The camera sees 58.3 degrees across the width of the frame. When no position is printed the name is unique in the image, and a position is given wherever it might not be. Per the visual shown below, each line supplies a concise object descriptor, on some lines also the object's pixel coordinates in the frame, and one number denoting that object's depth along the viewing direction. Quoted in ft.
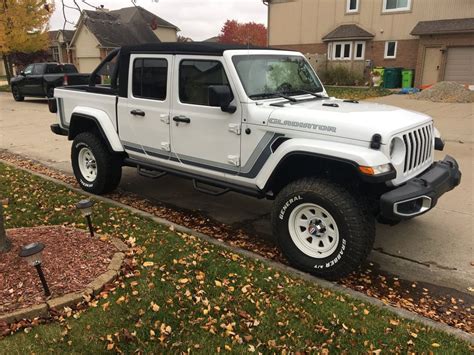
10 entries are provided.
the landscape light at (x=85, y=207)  13.16
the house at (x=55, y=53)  140.26
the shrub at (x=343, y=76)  87.40
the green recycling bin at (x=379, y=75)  85.25
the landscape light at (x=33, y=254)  9.77
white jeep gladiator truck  11.91
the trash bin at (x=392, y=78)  82.69
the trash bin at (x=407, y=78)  81.35
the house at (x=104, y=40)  125.15
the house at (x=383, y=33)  77.92
